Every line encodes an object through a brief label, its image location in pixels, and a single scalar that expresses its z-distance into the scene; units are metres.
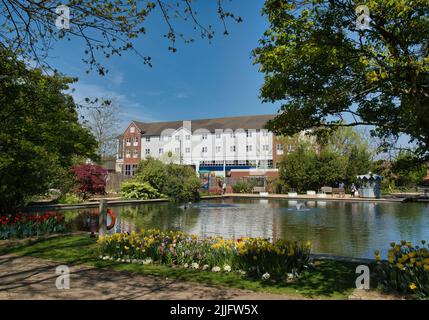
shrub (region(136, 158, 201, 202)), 35.75
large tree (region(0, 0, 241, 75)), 6.23
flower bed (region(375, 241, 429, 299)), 5.74
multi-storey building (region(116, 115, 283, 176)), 68.25
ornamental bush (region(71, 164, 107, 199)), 30.09
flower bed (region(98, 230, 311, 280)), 7.41
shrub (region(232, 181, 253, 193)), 51.22
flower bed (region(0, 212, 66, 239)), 11.49
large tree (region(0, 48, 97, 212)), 9.40
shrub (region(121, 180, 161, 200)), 34.09
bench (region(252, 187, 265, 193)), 49.88
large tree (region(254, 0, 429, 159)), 5.58
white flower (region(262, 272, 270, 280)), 7.09
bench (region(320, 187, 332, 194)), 44.16
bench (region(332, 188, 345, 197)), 42.12
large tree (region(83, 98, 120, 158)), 52.79
